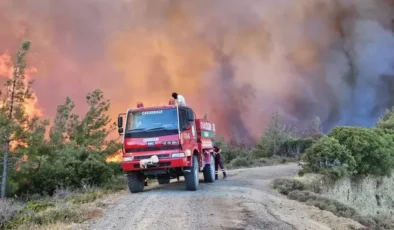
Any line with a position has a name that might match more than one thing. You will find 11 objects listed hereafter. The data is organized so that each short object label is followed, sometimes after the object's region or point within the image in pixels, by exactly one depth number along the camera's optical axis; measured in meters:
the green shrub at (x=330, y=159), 23.86
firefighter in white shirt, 17.89
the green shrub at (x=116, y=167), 26.66
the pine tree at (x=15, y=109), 23.80
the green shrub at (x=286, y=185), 19.20
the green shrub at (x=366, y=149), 26.25
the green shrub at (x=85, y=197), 16.05
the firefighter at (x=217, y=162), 23.62
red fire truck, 16.48
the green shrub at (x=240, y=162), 38.09
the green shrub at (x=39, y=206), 14.48
